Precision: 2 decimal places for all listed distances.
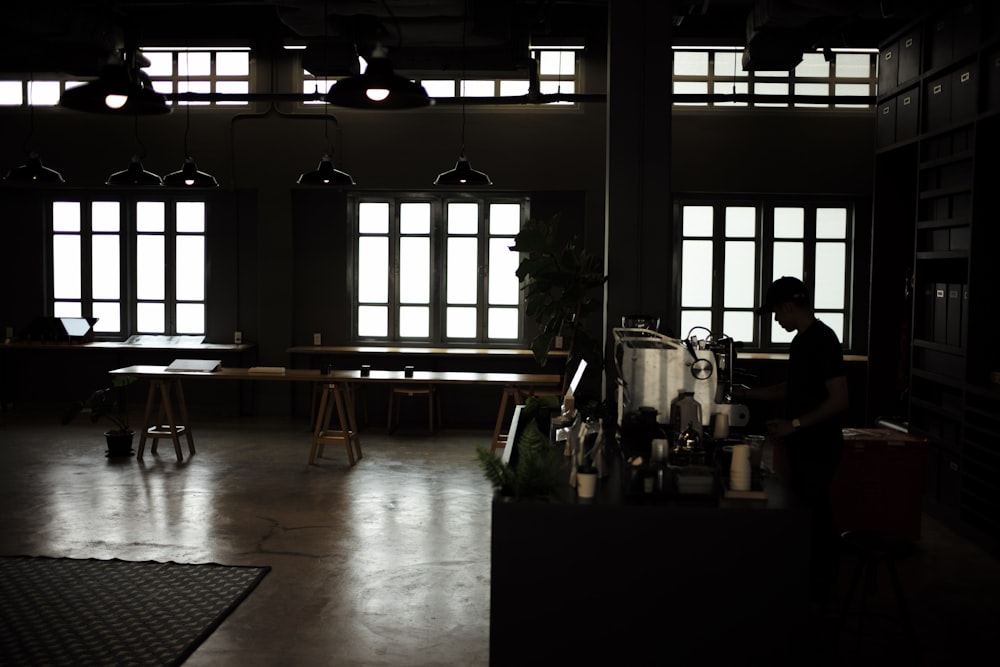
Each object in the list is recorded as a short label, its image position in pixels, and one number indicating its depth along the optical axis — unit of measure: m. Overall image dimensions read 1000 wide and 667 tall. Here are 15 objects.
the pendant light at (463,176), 8.22
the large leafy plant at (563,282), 6.36
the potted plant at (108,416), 8.45
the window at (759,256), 10.80
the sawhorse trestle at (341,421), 8.45
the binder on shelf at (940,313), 6.67
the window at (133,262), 11.34
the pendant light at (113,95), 4.23
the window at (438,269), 11.09
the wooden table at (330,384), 8.59
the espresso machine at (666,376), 4.34
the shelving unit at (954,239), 6.08
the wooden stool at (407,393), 10.02
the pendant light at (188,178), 9.05
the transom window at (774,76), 10.62
